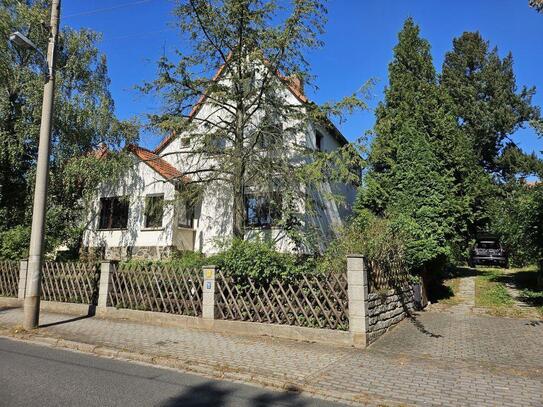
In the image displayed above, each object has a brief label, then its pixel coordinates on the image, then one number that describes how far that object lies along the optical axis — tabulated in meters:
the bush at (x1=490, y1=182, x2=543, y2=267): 11.59
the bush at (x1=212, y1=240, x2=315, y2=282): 8.91
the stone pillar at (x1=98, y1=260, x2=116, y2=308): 11.17
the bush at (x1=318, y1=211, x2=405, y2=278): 9.39
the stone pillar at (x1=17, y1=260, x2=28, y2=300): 13.23
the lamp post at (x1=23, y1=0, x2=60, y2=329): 9.34
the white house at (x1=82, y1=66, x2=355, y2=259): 16.08
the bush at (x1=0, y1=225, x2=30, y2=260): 14.59
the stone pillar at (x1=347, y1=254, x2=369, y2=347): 7.78
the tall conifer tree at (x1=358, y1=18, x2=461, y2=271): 12.48
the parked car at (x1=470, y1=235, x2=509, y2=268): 24.72
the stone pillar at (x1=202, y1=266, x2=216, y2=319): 9.52
